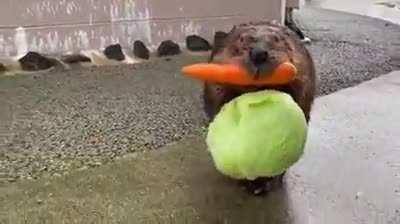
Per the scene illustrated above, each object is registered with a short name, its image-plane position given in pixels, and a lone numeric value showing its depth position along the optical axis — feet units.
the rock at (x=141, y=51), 6.31
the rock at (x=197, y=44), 6.63
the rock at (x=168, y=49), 6.44
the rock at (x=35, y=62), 5.74
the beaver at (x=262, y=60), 2.77
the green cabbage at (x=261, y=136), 2.70
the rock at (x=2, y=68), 5.64
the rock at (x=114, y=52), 6.22
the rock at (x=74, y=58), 5.99
